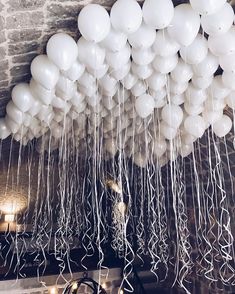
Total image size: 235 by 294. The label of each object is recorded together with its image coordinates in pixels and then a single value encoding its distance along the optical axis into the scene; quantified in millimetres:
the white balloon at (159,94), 2119
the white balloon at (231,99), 2134
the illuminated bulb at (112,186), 3571
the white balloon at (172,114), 2268
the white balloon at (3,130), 2432
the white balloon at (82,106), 2223
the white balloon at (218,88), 2066
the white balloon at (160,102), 2215
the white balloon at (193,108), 2220
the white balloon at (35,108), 2064
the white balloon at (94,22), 1526
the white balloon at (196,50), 1750
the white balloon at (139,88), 2070
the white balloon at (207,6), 1436
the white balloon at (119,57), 1731
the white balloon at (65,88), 1914
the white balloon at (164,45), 1691
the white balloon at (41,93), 1935
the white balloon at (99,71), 1802
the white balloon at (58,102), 2105
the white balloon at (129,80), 1978
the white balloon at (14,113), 2148
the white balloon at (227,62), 1760
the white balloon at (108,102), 2223
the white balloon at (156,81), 1963
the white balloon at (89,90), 2029
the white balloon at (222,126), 2326
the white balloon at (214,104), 2180
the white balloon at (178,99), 2178
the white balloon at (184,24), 1578
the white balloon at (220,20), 1545
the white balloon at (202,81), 1978
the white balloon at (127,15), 1515
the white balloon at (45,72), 1743
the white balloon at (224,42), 1662
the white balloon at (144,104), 2141
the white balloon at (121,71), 1864
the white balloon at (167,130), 2410
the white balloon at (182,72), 1906
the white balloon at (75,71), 1787
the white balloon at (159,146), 2732
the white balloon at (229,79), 1882
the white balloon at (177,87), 2025
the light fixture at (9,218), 3816
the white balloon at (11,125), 2291
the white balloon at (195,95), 2102
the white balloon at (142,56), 1757
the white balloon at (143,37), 1626
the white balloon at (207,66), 1845
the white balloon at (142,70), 1877
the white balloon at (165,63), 1797
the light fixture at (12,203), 3918
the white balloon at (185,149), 2736
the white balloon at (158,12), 1510
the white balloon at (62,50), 1657
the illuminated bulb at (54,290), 3729
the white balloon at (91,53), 1695
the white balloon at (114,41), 1618
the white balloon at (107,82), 1966
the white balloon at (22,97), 2010
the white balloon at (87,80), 1956
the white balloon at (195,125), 2316
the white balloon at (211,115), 2264
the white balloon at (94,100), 2164
